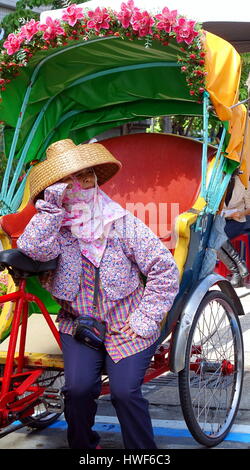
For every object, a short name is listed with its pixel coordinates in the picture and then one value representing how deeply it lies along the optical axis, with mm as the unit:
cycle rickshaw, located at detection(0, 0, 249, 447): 3395
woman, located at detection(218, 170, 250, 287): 6801
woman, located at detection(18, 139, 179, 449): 3000
